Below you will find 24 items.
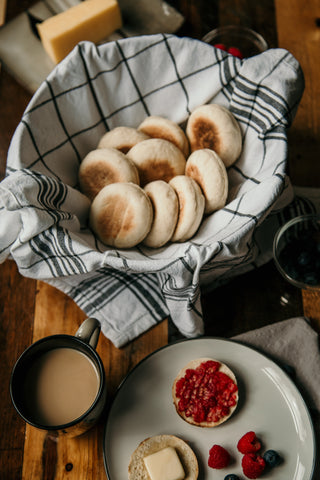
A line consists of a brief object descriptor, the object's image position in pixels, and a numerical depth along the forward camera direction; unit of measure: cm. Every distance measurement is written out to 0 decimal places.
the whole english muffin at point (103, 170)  83
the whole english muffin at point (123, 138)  89
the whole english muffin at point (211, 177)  82
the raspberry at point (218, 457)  71
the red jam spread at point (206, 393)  74
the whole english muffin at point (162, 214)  80
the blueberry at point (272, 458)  71
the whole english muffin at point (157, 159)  85
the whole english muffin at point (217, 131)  85
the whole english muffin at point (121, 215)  79
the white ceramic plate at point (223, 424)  73
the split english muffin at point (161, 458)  71
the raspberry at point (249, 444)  72
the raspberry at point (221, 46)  104
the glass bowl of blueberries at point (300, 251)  84
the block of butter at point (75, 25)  103
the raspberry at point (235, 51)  104
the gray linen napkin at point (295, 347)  79
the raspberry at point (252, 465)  70
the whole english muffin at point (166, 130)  89
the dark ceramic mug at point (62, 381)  71
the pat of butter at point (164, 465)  71
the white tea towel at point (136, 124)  73
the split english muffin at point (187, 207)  79
